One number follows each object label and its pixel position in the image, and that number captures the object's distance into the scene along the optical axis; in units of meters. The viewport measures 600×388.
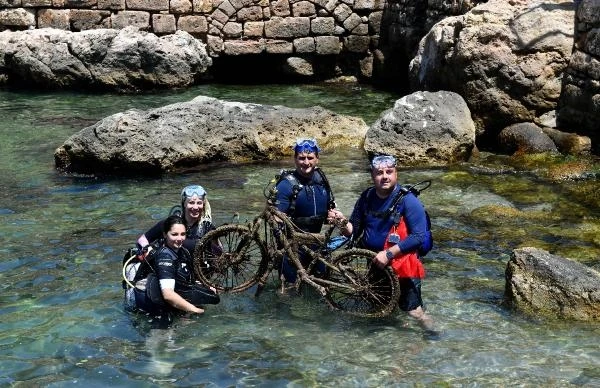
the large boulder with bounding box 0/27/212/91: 18.89
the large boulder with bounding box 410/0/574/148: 13.91
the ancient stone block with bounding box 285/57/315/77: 20.98
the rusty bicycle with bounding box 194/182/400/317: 7.37
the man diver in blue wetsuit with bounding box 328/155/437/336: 7.05
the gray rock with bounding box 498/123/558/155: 13.50
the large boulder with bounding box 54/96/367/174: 12.27
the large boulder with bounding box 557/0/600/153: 13.30
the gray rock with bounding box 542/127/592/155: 13.23
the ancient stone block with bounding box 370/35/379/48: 21.17
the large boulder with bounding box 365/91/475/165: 13.02
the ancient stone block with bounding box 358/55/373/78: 21.28
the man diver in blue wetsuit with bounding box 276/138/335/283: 7.72
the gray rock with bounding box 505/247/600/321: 7.52
